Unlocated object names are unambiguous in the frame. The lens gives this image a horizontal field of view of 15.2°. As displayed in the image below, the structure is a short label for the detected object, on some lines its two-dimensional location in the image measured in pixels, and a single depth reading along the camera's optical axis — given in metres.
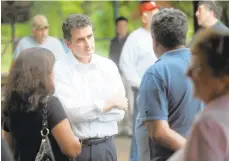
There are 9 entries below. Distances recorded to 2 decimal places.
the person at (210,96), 3.62
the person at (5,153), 4.42
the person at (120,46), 14.99
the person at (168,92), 5.29
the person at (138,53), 10.43
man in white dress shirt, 6.18
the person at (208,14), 9.58
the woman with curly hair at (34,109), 5.41
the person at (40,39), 12.15
